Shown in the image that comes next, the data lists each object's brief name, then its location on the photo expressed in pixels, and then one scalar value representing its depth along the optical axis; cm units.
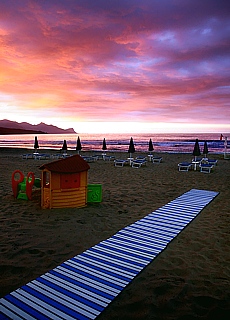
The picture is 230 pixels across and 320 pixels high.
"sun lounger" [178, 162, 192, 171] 1492
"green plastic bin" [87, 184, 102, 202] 749
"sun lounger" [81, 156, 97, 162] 2032
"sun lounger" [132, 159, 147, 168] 1670
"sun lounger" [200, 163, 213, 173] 1424
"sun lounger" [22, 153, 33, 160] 2236
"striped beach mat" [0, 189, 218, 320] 274
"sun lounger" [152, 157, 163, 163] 1968
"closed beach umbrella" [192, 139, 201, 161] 1545
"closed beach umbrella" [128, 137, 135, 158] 1788
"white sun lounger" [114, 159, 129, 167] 1710
